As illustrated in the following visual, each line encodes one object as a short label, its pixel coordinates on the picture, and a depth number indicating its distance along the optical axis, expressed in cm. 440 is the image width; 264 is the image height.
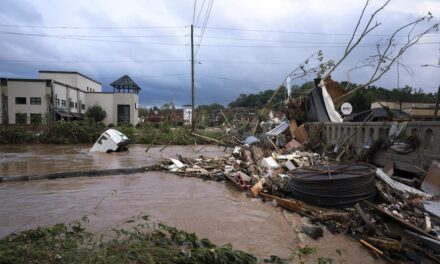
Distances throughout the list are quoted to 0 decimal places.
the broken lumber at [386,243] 585
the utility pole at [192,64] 3782
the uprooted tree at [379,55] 1346
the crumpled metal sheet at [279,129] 1770
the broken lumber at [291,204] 829
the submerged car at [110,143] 2114
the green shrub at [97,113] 5381
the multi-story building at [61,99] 4494
